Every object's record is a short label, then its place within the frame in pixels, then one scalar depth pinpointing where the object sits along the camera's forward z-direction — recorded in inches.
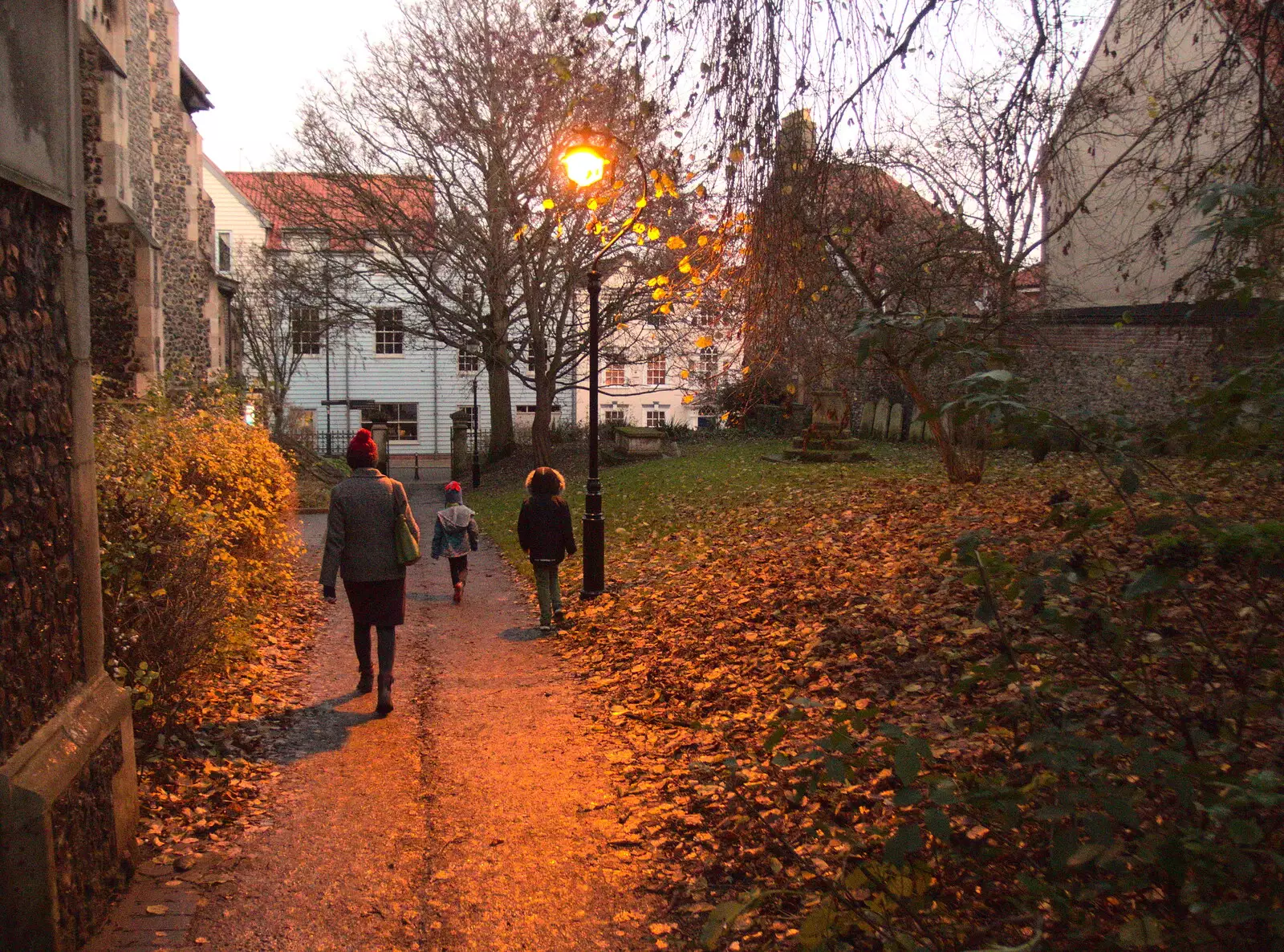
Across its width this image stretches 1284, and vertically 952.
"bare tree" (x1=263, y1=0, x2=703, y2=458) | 887.7
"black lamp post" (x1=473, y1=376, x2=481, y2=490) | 1192.8
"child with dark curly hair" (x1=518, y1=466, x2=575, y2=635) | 387.5
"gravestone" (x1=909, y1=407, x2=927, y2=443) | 1107.9
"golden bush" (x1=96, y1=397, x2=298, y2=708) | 226.8
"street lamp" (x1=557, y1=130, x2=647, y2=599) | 340.4
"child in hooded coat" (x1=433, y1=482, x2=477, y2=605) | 458.0
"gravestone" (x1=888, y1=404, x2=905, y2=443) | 1159.0
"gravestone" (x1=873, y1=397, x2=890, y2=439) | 1176.2
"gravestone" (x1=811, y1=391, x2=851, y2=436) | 935.0
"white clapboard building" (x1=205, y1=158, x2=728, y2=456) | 1900.8
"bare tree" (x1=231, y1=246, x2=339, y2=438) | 1341.0
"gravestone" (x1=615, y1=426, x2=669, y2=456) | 1187.9
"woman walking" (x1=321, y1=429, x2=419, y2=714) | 289.7
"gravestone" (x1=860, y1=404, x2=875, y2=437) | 1200.8
